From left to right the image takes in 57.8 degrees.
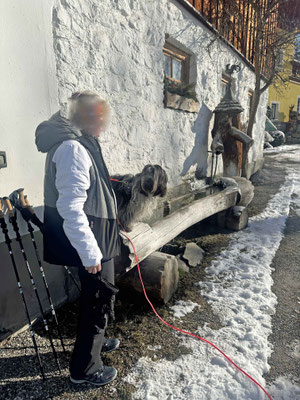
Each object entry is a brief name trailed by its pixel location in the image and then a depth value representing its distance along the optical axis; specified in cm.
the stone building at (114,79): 221
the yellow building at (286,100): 2298
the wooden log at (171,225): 257
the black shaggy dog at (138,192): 251
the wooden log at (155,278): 268
